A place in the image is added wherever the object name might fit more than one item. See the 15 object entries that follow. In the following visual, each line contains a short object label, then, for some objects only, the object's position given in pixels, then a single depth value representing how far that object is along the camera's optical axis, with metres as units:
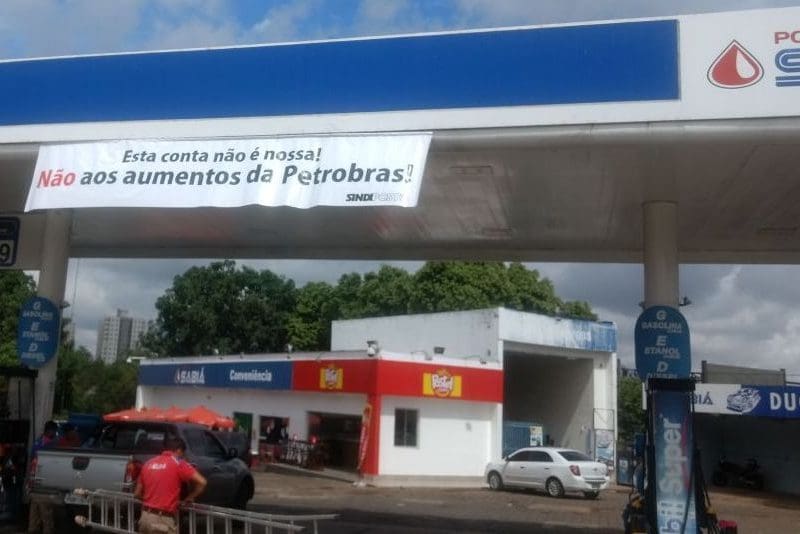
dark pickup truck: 11.35
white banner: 9.85
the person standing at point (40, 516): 11.55
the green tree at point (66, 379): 46.44
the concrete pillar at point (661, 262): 11.38
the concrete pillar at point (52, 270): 12.84
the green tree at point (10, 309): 39.56
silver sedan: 24.58
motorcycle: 31.59
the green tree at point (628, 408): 63.62
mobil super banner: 9.49
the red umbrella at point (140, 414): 28.55
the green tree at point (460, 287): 45.94
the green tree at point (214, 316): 51.44
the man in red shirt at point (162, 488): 8.57
